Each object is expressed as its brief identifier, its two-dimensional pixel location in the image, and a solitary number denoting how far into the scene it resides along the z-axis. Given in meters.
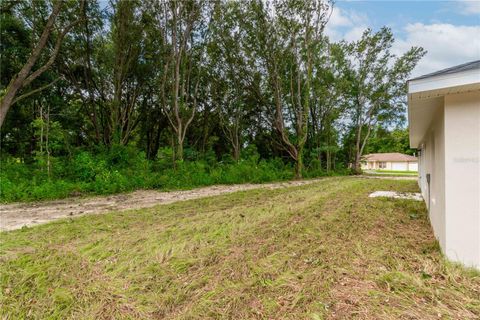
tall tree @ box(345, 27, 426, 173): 19.16
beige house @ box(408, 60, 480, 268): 2.45
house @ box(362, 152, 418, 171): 39.81
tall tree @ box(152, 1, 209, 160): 11.53
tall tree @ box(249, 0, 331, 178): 13.48
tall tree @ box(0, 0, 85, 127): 7.30
